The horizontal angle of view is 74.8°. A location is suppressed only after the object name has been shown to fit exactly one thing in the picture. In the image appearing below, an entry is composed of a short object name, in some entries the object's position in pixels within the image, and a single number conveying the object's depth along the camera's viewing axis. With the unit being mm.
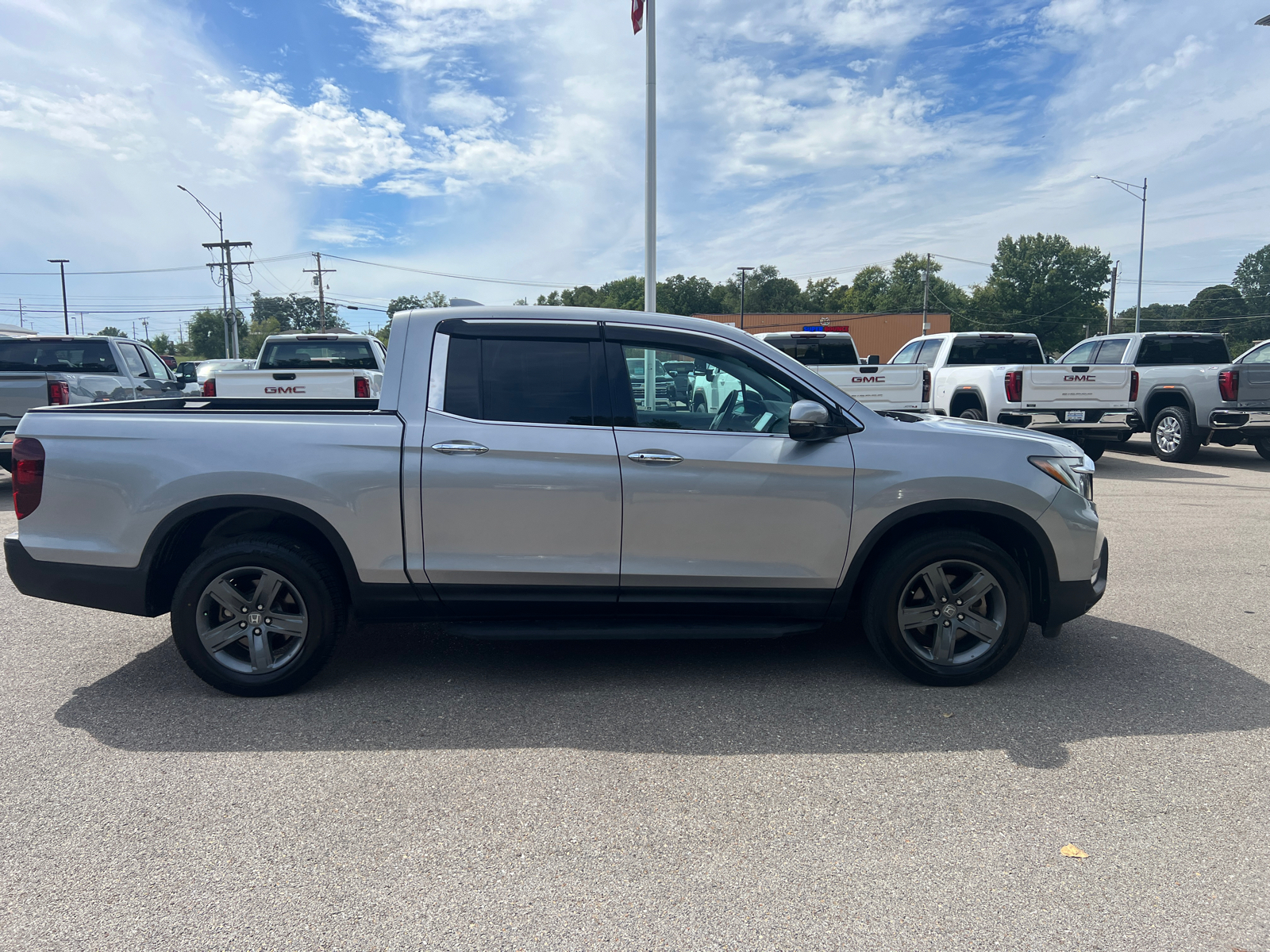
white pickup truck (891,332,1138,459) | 11844
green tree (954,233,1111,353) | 103938
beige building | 74062
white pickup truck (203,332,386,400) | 9789
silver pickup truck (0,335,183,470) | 10070
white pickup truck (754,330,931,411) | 11656
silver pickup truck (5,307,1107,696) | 3957
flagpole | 13836
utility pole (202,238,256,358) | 53719
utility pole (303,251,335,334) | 73250
